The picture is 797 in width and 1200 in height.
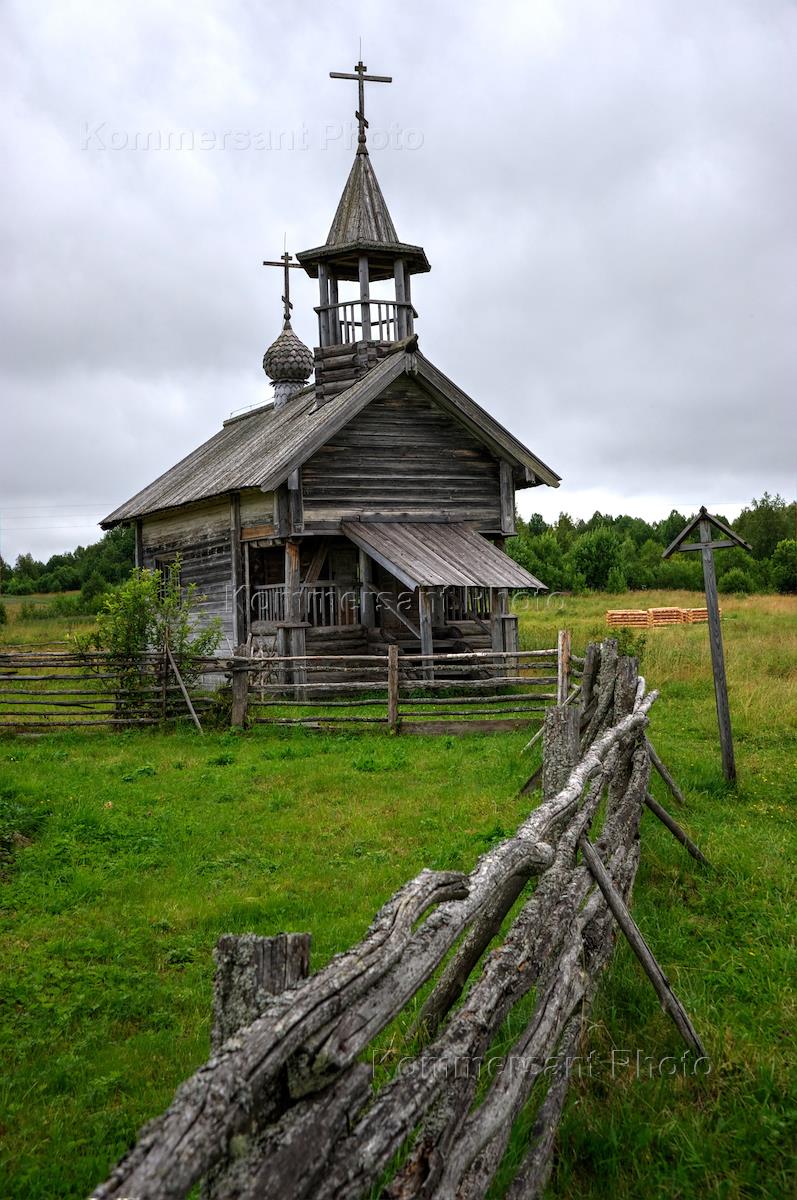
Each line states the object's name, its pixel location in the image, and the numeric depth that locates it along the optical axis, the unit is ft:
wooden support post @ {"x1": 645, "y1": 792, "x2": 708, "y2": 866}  22.58
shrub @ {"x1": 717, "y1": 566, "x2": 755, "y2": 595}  168.76
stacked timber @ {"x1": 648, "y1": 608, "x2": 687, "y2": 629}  100.42
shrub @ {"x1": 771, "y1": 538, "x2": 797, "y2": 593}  178.40
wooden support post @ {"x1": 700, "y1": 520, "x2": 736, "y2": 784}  31.35
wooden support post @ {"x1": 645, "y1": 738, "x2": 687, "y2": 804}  27.02
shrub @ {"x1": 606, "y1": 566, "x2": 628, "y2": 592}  156.97
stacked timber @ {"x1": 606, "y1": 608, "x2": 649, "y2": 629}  98.22
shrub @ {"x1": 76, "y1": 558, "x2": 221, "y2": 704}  50.03
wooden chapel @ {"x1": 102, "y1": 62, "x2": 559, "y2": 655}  59.82
